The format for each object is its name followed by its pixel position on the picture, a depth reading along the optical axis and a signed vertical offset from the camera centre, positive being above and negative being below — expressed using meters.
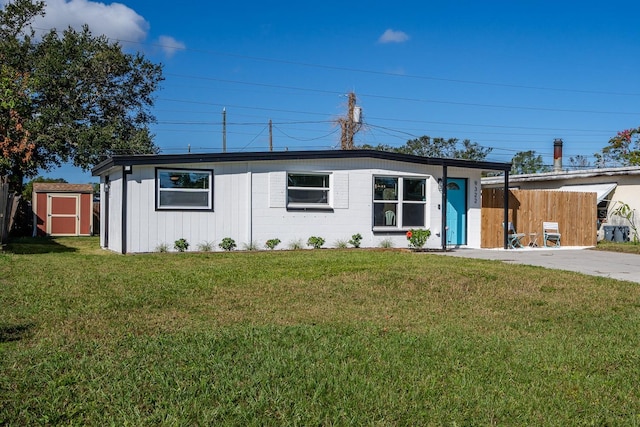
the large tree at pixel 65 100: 24.41 +4.86
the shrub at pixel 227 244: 16.11 -0.77
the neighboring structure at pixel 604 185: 21.84 +1.23
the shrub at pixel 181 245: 15.61 -0.77
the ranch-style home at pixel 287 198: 15.55 +0.48
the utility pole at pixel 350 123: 36.72 +5.67
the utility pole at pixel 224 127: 44.08 +6.50
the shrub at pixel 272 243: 16.47 -0.75
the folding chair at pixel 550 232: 19.98 -0.51
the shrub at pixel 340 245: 17.23 -0.83
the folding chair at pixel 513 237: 19.23 -0.66
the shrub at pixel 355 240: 17.34 -0.70
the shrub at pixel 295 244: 16.86 -0.81
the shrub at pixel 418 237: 17.41 -0.60
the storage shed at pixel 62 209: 24.84 +0.22
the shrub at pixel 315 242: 16.84 -0.74
